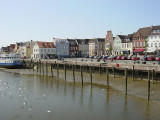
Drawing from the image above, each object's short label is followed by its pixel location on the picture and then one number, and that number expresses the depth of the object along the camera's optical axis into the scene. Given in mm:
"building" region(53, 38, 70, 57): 93375
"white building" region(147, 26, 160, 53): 62997
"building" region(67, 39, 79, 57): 97244
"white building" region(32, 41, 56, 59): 88156
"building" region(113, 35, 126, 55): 78625
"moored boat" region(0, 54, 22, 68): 57406
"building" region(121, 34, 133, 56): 73188
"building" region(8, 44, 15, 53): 127800
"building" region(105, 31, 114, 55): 82125
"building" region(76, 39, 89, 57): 98062
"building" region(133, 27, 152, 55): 66688
